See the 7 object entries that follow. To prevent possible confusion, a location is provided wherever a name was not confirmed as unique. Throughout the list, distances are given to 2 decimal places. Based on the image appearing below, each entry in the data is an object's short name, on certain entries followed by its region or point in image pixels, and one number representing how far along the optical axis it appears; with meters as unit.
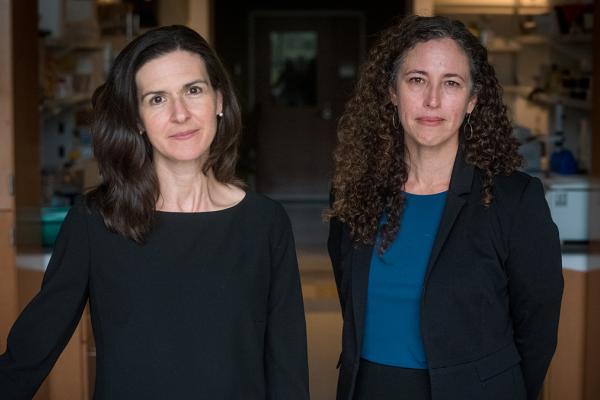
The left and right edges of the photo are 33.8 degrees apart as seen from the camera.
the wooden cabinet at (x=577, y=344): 3.51
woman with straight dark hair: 1.74
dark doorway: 11.16
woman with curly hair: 2.07
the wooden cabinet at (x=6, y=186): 3.47
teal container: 3.99
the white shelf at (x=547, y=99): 5.28
